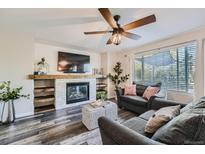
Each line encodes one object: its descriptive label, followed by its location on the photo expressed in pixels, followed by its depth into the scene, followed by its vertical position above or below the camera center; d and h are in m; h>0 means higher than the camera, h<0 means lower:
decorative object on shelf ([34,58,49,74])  4.20 +0.35
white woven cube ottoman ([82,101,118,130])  2.56 -0.80
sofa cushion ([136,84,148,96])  3.88 -0.39
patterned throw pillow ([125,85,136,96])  3.97 -0.43
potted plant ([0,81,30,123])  2.87 -0.52
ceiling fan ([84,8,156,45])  1.87 +0.91
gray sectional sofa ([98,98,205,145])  0.95 -0.48
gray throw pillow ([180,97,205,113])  1.40 -0.33
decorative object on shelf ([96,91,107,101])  3.12 -0.48
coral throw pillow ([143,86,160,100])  3.29 -0.41
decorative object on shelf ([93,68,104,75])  5.72 +0.27
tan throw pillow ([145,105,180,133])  1.38 -0.49
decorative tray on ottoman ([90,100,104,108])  2.86 -0.64
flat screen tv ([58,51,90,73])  4.62 +0.56
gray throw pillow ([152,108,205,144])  0.94 -0.44
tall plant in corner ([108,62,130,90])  5.55 +0.03
